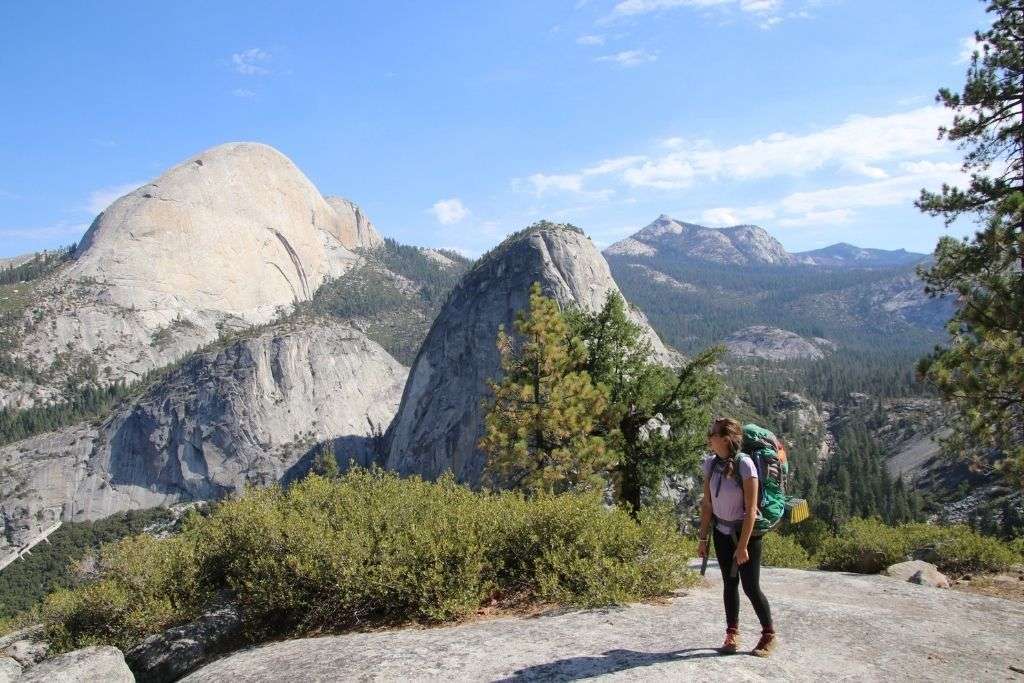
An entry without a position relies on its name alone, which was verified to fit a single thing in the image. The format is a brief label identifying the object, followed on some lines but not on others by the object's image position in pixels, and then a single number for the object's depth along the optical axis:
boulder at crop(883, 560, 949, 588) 12.95
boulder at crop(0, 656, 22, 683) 9.47
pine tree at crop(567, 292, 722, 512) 19.89
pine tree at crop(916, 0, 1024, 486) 11.30
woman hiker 7.02
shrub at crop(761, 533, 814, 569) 21.17
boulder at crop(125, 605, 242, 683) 9.77
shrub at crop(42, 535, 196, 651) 10.64
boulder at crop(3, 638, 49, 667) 10.75
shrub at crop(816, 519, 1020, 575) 14.41
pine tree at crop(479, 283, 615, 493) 17.91
